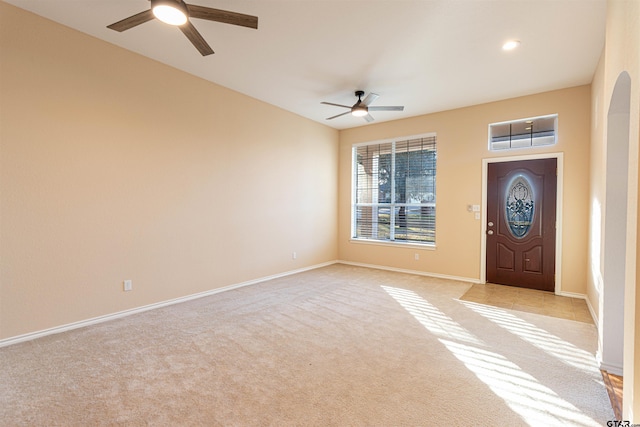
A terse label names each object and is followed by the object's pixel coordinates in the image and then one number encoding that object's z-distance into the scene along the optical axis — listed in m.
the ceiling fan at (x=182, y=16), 2.20
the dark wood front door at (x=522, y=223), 4.70
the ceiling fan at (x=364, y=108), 4.35
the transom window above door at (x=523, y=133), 4.75
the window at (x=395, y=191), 5.89
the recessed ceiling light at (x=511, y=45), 3.26
